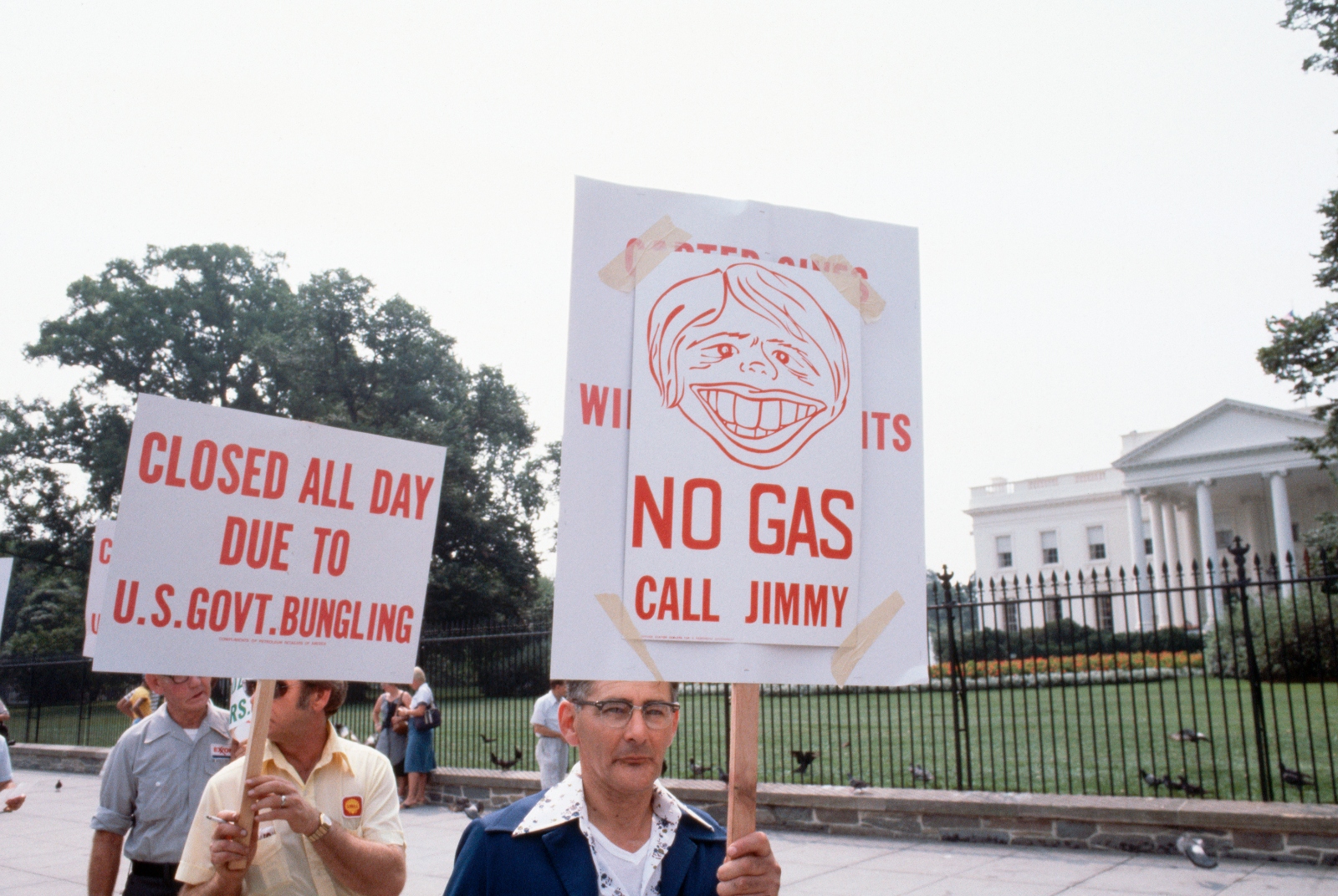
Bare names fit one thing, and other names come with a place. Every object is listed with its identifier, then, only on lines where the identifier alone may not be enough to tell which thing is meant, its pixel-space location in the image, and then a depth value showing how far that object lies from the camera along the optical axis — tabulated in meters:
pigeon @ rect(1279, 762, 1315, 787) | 8.33
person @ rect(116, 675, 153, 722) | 11.11
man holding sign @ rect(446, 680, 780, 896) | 2.03
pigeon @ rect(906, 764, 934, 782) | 9.84
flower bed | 22.78
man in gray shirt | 3.93
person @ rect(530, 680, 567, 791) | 10.49
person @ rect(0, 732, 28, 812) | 7.32
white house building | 49.16
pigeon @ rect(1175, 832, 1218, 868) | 7.14
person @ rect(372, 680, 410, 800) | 13.06
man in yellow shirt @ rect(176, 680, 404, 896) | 2.85
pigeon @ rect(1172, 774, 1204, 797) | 8.55
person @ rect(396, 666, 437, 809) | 12.77
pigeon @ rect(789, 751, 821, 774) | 10.65
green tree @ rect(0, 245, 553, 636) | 39.91
